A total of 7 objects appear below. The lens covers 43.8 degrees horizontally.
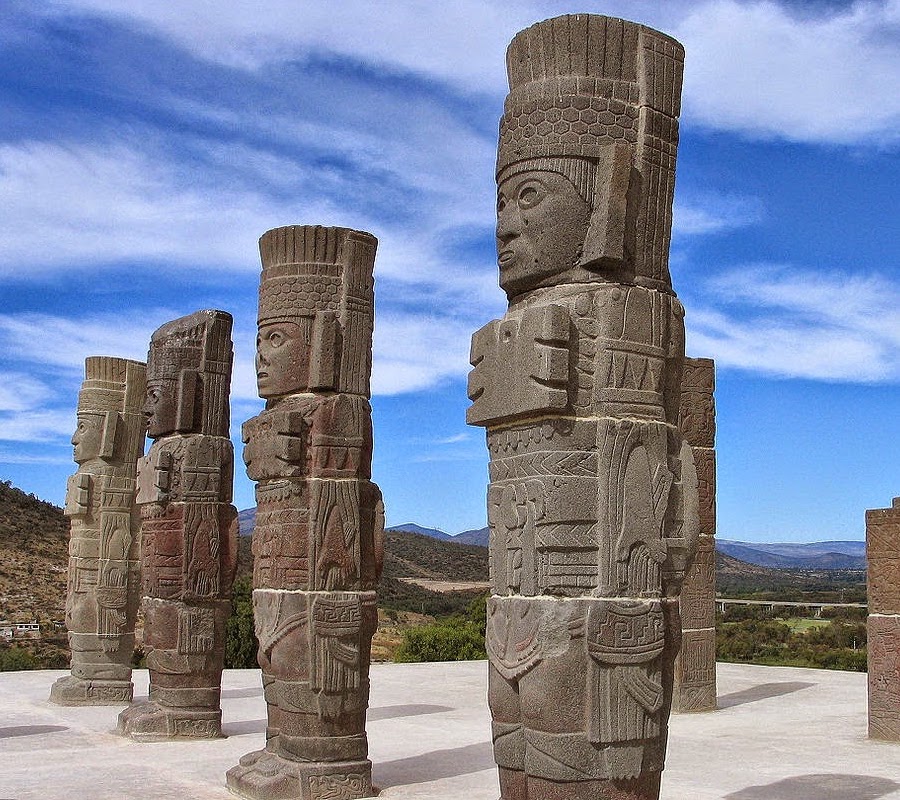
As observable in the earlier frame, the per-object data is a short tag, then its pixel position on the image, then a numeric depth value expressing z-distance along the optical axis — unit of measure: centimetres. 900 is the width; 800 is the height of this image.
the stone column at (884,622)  1070
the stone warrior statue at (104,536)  1376
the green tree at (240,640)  1983
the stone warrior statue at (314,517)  844
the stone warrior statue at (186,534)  1099
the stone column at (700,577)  1263
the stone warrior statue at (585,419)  526
